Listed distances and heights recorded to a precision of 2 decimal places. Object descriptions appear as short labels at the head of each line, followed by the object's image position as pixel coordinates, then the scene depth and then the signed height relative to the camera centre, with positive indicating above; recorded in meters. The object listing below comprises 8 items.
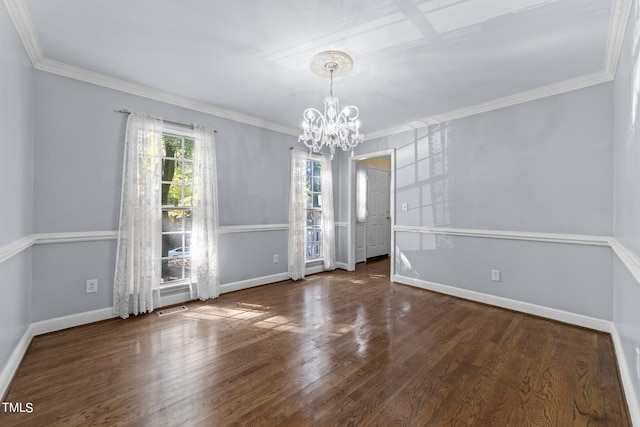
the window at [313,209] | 5.25 +0.05
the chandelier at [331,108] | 2.54 +1.04
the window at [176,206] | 3.54 +0.09
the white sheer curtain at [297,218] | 4.72 -0.10
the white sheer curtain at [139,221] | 3.06 -0.09
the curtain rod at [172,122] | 3.10 +1.13
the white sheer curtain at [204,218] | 3.65 -0.07
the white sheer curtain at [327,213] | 5.29 -0.03
